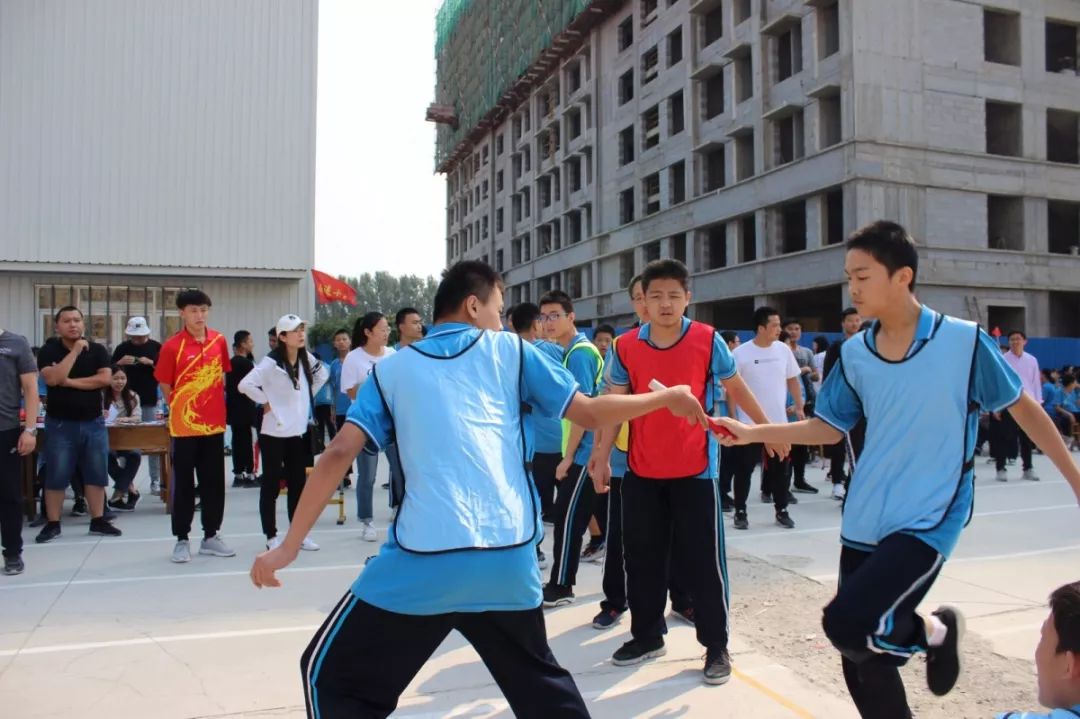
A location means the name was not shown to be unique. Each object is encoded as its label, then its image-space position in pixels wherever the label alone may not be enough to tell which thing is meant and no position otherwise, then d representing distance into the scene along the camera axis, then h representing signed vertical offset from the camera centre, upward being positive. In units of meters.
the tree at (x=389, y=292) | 132.88 +14.47
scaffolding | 46.84 +22.83
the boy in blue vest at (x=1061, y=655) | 1.83 -0.67
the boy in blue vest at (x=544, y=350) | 6.26 +0.14
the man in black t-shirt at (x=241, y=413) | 10.61 -0.49
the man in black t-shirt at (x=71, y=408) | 7.01 -0.27
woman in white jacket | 6.67 -0.31
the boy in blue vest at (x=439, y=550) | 2.31 -0.52
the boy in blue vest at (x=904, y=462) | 2.61 -0.31
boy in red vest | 3.98 -0.58
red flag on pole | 17.94 +2.02
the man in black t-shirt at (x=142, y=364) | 9.68 +0.17
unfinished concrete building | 27.00 +8.99
